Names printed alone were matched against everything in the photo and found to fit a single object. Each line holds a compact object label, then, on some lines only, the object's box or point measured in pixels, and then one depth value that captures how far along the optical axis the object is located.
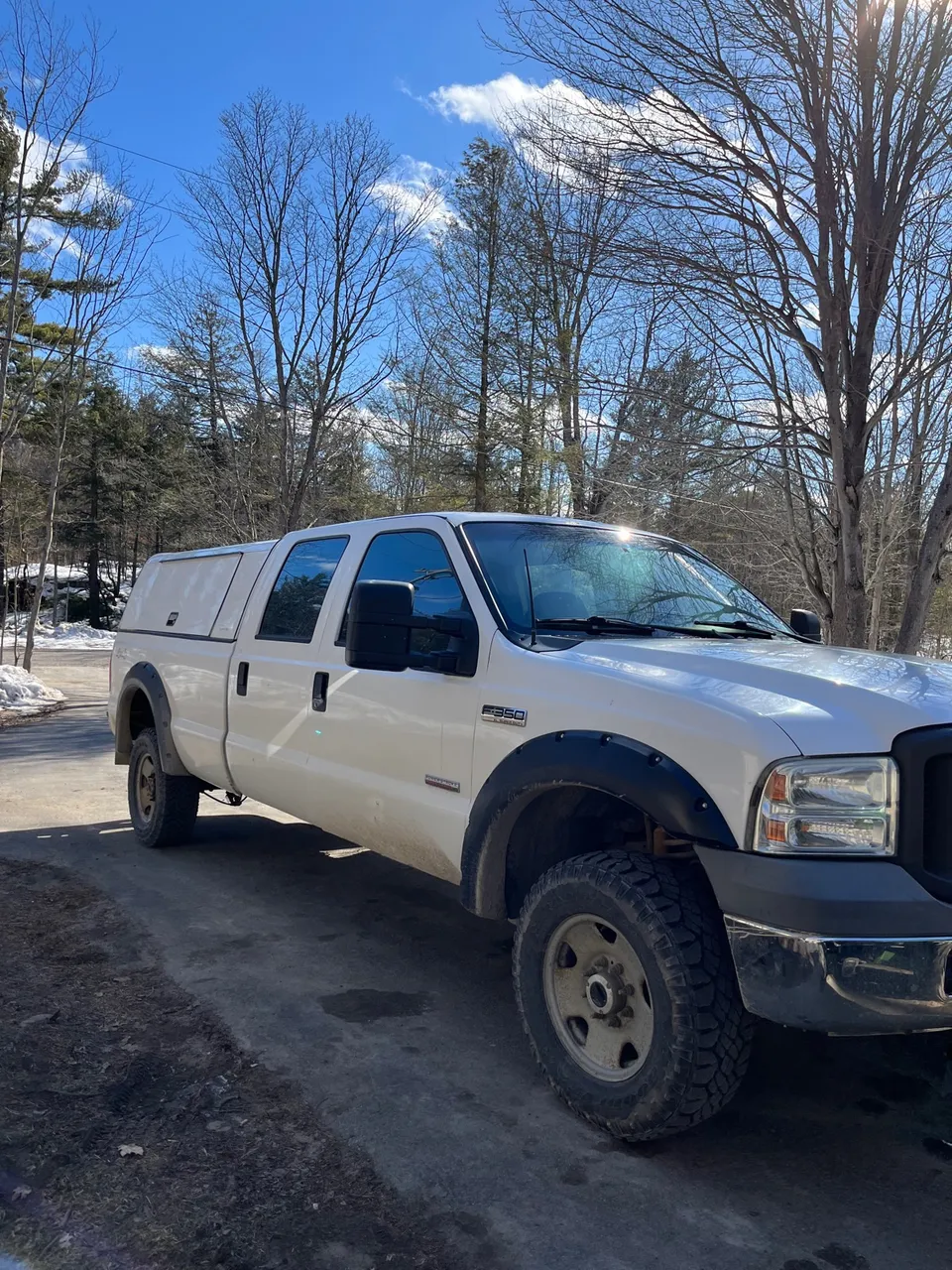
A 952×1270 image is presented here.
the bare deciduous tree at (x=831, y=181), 6.01
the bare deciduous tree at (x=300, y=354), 15.61
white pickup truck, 2.52
